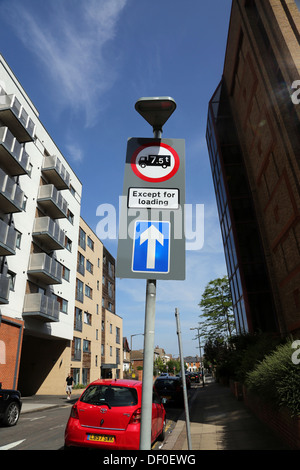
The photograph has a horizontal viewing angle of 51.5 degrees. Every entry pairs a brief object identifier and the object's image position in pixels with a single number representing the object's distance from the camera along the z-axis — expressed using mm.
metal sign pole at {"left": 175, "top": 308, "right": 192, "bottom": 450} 5875
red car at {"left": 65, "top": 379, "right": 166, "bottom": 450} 5625
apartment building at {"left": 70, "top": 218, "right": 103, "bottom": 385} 32253
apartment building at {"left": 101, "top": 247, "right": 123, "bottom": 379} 41625
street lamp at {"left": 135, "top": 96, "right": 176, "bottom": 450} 2029
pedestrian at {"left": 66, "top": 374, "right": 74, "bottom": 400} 23294
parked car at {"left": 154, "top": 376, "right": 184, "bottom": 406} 15961
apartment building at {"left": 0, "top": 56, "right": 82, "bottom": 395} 19734
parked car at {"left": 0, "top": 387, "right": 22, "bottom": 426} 9904
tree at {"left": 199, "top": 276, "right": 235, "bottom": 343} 37312
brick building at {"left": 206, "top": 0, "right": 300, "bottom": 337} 15398
